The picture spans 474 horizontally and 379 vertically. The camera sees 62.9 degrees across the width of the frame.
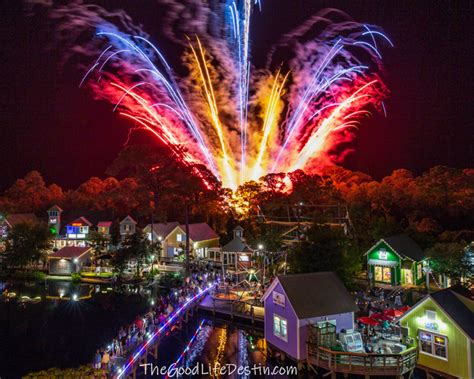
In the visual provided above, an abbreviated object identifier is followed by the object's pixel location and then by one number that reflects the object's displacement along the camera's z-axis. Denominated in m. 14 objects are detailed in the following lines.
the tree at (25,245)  44.97
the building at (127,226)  58.41
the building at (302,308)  19.92
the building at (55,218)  66.82
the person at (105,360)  18.22
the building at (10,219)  54.95
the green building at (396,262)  32.72
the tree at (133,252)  41.00
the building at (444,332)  17.09
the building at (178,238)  53.94
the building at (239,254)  35.34
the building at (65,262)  45.81
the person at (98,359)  18.86
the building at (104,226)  62.44
